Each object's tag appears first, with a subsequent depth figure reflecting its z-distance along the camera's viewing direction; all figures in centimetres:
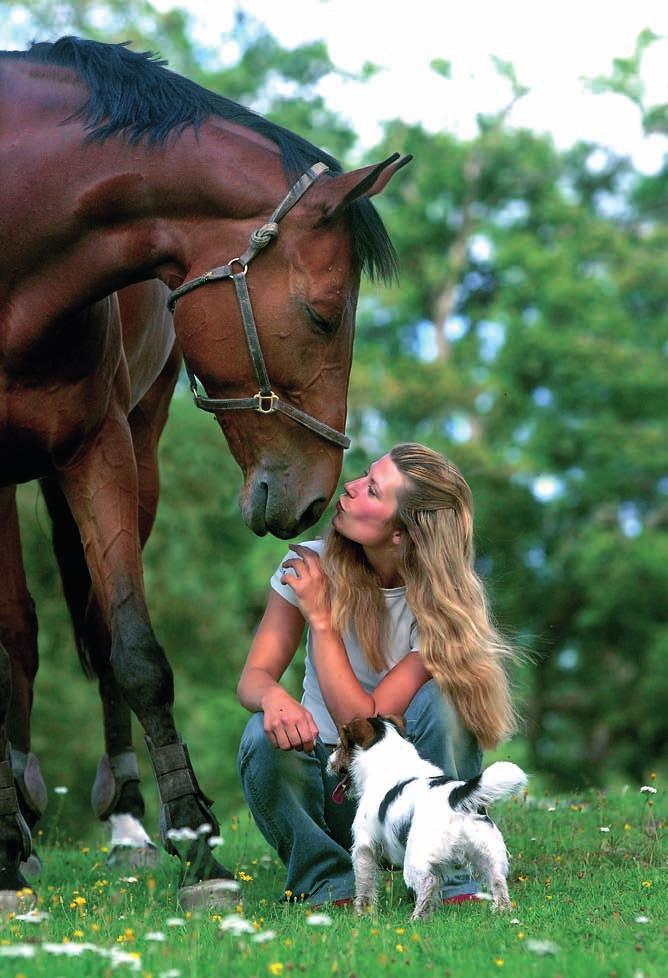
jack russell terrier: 715
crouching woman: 830
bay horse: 790
